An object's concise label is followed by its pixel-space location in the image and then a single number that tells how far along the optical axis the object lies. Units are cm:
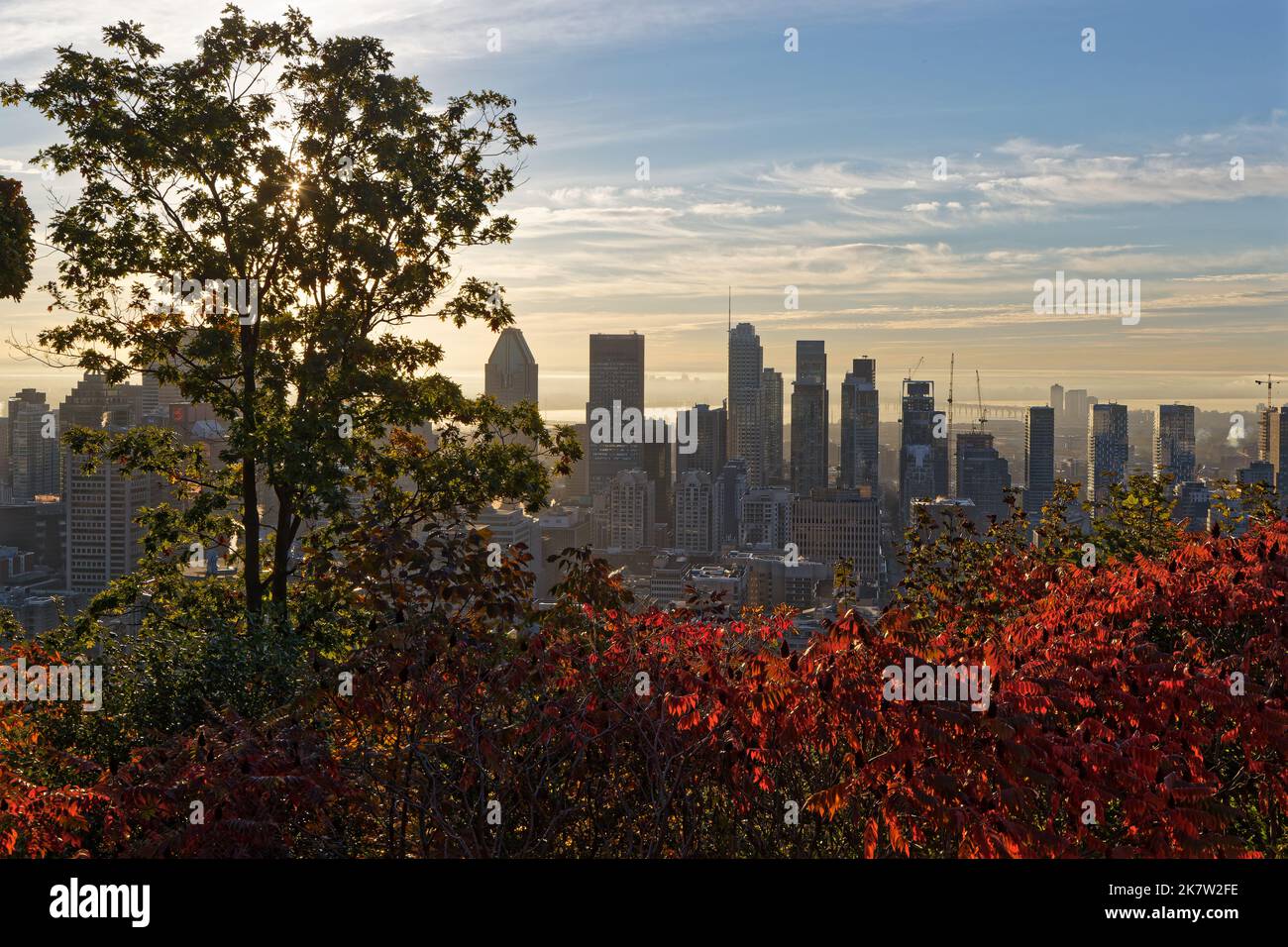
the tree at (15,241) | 1027
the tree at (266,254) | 1201
